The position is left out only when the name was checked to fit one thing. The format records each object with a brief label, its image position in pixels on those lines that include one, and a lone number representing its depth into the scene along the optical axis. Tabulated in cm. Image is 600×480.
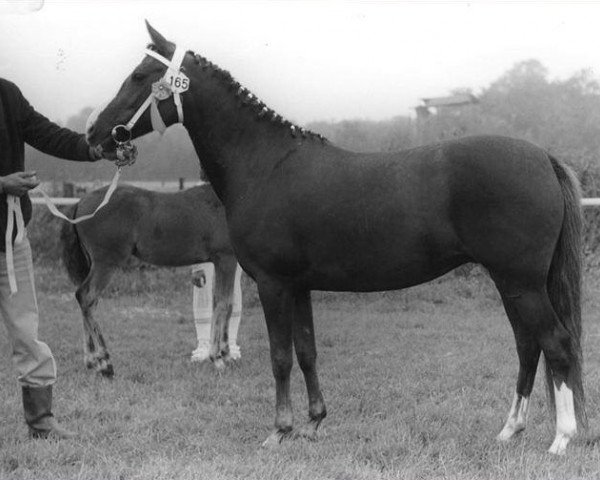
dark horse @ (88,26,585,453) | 380
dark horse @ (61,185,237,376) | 710
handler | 423
